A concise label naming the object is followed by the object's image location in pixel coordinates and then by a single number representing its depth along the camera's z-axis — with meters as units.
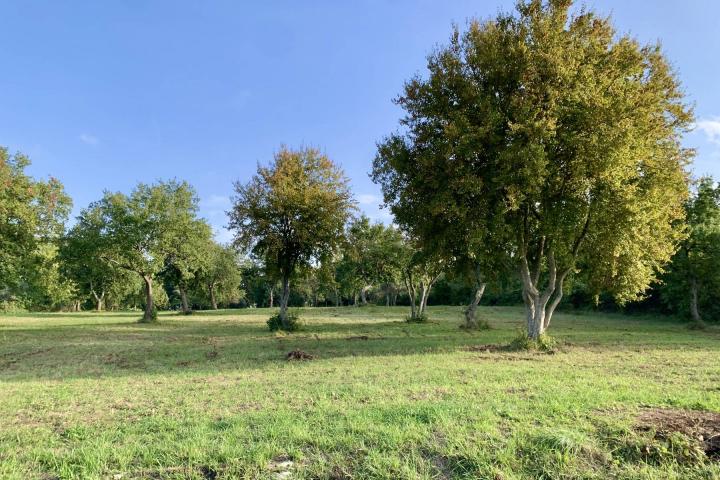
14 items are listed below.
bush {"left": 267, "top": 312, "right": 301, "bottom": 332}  23.83
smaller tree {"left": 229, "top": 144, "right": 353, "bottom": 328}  23.25
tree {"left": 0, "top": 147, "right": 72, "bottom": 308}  22.21
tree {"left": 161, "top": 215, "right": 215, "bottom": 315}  31.56
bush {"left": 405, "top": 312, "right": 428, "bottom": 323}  31.42
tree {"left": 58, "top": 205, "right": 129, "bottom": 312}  29.38
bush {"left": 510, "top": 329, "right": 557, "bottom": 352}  15.14
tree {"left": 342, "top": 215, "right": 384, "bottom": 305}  25.17
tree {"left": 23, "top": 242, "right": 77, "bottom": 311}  24.19
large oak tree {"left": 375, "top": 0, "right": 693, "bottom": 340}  13.32
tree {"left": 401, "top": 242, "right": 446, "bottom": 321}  29.72
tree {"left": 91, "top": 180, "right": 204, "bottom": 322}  29.98
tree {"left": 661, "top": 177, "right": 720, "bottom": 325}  28.42
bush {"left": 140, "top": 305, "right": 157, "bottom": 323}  34.24
